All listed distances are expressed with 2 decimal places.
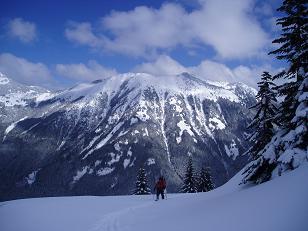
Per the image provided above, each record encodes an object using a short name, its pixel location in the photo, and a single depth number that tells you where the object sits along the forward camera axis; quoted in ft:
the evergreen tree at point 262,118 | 88.58
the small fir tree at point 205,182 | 173.58
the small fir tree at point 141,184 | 181.47
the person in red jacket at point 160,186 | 93.85
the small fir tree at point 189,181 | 179.73
